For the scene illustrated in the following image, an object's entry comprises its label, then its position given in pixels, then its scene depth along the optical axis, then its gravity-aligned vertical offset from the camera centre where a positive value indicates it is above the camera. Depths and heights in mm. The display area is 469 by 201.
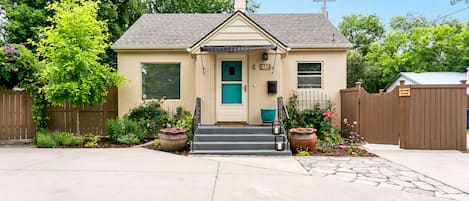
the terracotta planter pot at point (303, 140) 7930 -1108
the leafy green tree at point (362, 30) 30422 +7070
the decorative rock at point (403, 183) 4882 -1424
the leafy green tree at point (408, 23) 29031 +7440
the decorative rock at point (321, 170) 5770 -1430
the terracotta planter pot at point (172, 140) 8070 -1124
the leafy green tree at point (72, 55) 8547 +1268
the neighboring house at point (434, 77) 18562 +1373
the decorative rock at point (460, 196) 4277 -1436
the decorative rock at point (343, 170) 5938 -1432
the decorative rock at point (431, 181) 4957 -1431
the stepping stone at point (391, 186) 4715 -1422
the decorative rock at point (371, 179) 5195 -1426
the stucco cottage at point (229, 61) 9430 +1310
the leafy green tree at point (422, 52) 23625 +3934
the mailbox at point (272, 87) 9633 +370
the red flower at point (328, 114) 9306 -493
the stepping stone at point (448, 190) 4547 -1432
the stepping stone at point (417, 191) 4480 -1426
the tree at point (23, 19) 15312 +4131
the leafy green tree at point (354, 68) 22984 +2365
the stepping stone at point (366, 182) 4941 -1424
